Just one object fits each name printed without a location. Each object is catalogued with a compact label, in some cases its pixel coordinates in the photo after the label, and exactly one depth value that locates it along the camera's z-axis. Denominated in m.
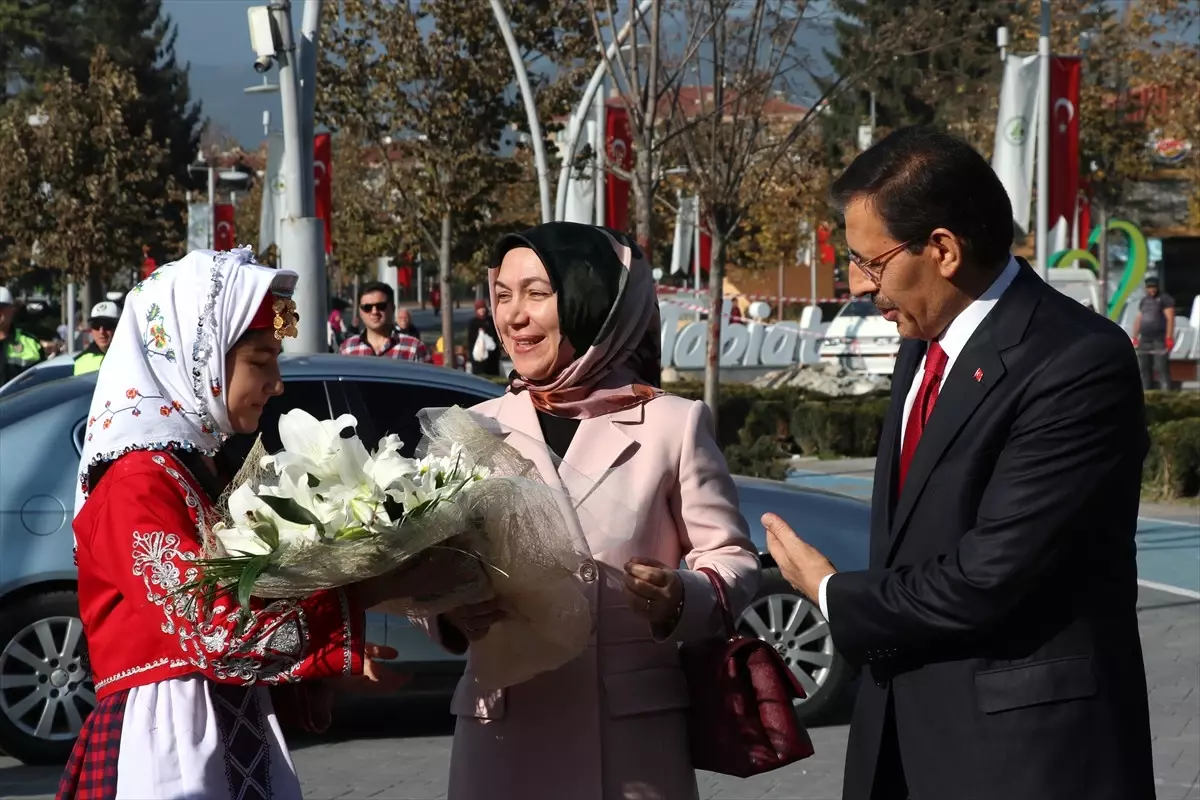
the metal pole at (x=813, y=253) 51.69
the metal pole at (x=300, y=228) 12.89
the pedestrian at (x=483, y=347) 24.83
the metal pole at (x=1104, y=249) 41.68
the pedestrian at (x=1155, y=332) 27.61
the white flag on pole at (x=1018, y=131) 17.83
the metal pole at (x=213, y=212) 35.36
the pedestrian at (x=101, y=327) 12.79
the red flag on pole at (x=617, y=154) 19.58
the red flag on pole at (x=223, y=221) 37.56
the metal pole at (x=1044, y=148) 18.84
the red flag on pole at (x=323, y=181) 19.83
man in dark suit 2.79
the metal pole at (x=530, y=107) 20.25
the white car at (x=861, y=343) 34.72
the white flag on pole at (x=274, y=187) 15.68
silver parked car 7.30
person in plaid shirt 12.11
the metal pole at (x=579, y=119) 14.18
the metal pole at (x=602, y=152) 19.39
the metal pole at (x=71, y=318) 39.88
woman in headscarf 3.40
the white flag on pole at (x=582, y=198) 23.16
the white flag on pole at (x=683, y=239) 35.06
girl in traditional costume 2.93
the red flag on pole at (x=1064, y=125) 19.45
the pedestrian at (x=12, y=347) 14.90
